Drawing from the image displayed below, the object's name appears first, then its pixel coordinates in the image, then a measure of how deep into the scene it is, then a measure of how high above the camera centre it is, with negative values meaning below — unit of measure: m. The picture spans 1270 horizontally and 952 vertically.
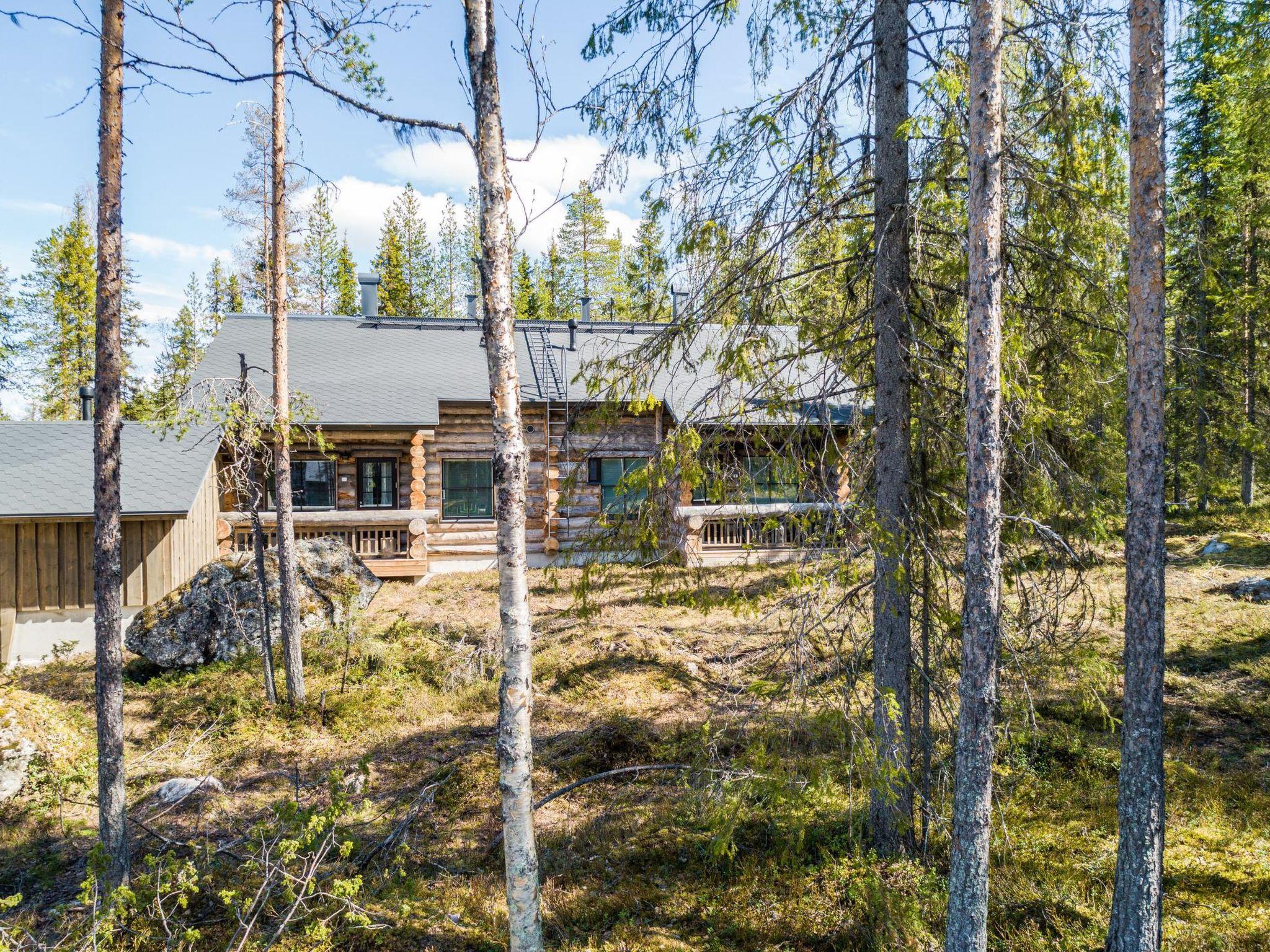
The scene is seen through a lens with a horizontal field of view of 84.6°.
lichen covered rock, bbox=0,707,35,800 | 7.77 -3.30
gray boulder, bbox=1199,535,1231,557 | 15.93 -1.98
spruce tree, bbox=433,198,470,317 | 44.78 +13.25
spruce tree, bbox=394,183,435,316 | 41.41 +12.80
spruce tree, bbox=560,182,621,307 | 40.31 +12.07
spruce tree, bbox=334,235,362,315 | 39.69 +10.23
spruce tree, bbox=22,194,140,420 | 28.28 +6.39
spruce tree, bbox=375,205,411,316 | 39.88 +11.22
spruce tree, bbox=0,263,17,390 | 27.23 +5.62
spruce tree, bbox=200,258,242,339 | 36.78 +8.88
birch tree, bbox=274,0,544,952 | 4.29 -0.02
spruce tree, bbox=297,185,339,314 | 37.84 +10.97
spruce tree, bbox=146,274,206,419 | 35.53 +6.01
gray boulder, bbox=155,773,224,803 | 7.52 -3.56
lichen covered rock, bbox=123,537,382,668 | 11.09 -2.46
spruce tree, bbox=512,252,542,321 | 41.94 +10.63
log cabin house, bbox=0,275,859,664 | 12.84 -0.18
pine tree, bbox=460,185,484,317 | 41.10 +14.32
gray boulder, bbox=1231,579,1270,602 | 12.03 -2.25
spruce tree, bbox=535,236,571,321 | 41.59 +10.63
